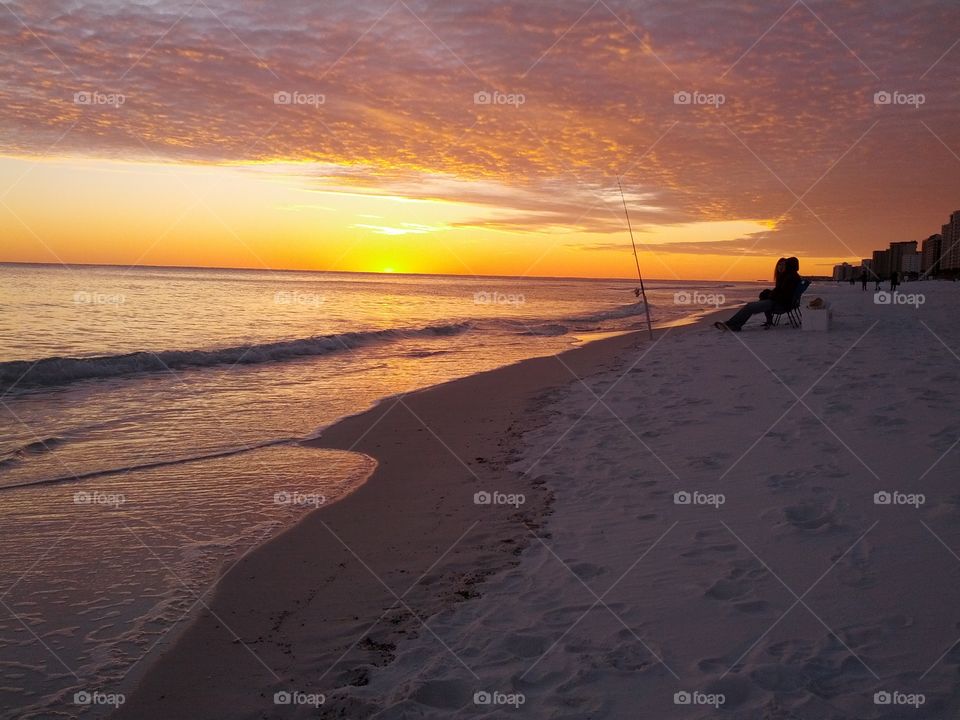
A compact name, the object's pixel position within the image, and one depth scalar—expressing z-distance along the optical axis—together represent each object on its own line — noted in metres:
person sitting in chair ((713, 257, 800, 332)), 17.89
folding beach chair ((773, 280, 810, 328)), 17.98
